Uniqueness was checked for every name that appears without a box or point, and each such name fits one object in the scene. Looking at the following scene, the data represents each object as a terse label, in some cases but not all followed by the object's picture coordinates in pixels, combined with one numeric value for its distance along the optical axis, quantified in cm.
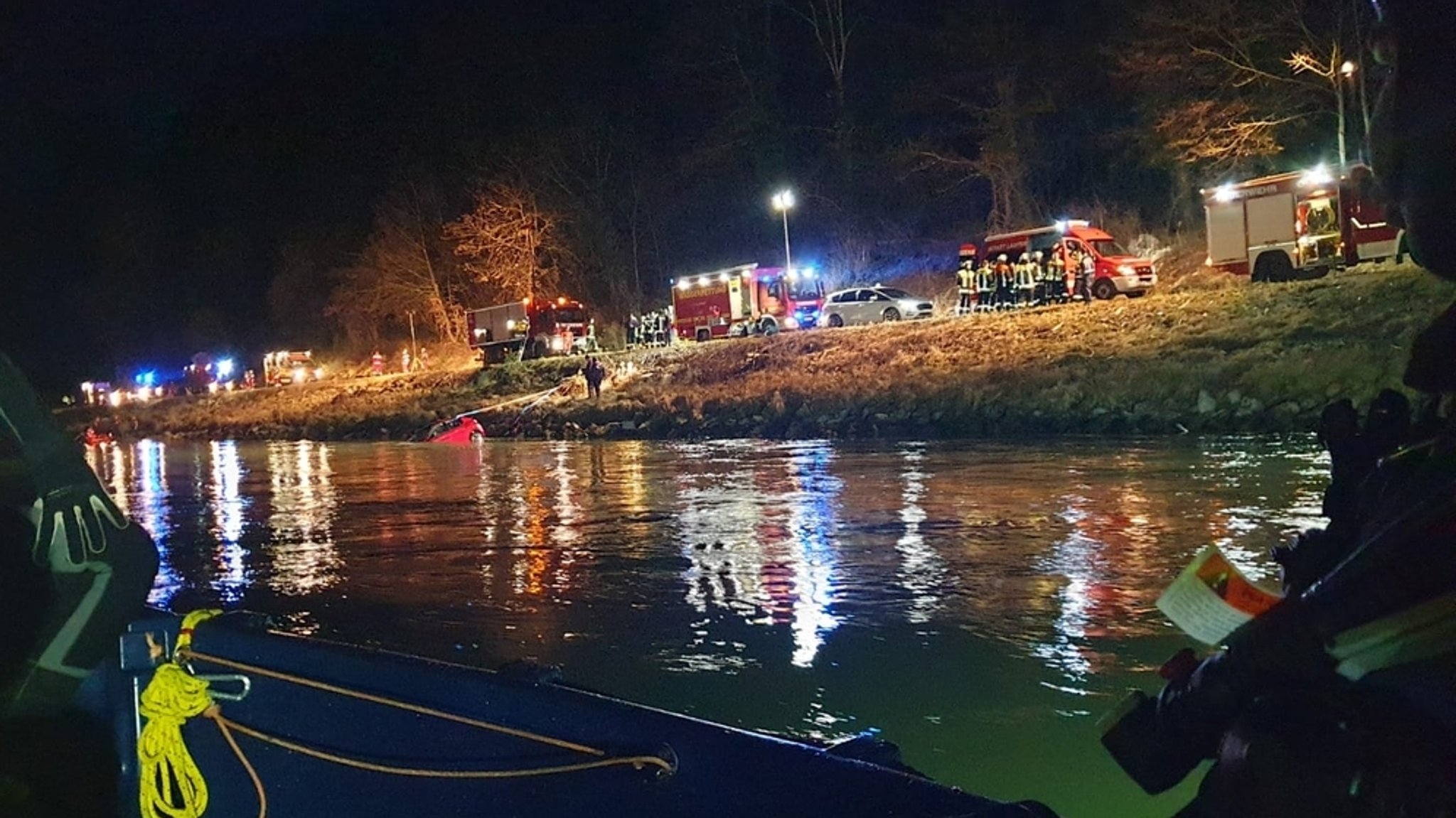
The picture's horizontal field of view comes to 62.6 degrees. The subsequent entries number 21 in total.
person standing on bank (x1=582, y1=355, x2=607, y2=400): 3606
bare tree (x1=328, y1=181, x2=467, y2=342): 6362
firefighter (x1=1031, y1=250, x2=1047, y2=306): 3316
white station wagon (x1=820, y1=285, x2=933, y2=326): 3750
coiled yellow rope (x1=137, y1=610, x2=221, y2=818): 306
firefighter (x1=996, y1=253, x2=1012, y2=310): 3409
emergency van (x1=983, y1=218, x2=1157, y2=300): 3180
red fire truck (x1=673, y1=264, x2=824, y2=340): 4194
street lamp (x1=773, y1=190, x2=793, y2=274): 4441
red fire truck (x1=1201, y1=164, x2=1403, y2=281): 2817
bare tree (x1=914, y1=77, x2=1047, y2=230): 4334
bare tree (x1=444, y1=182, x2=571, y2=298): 5694
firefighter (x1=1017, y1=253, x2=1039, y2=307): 3322
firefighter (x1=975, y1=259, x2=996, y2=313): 3475
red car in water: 3359
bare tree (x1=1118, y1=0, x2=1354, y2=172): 3366
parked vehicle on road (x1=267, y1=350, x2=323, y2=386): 6512
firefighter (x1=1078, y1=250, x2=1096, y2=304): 3212
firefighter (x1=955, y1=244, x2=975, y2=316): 3538
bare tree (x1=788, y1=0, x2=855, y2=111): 5094
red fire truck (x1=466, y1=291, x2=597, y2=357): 4912
